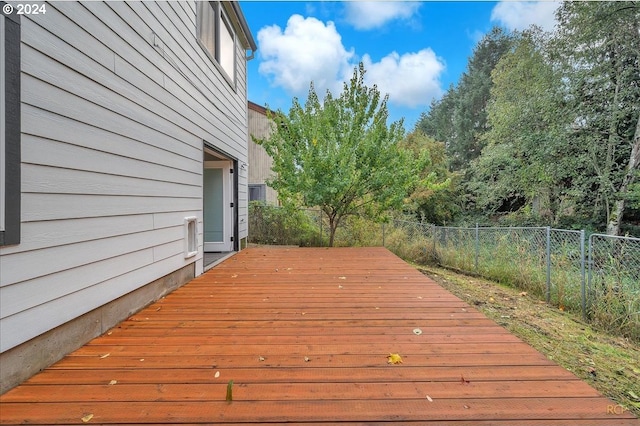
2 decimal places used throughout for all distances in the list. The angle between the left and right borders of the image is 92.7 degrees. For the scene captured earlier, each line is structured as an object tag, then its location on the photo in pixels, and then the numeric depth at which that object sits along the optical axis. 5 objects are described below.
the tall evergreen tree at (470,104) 21.42
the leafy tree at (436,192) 14.72
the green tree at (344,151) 6.52
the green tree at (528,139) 9.85
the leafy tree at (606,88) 8.71
